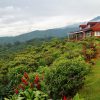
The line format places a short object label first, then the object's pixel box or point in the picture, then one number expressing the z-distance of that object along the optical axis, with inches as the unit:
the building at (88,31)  882.6
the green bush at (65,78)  269.2
